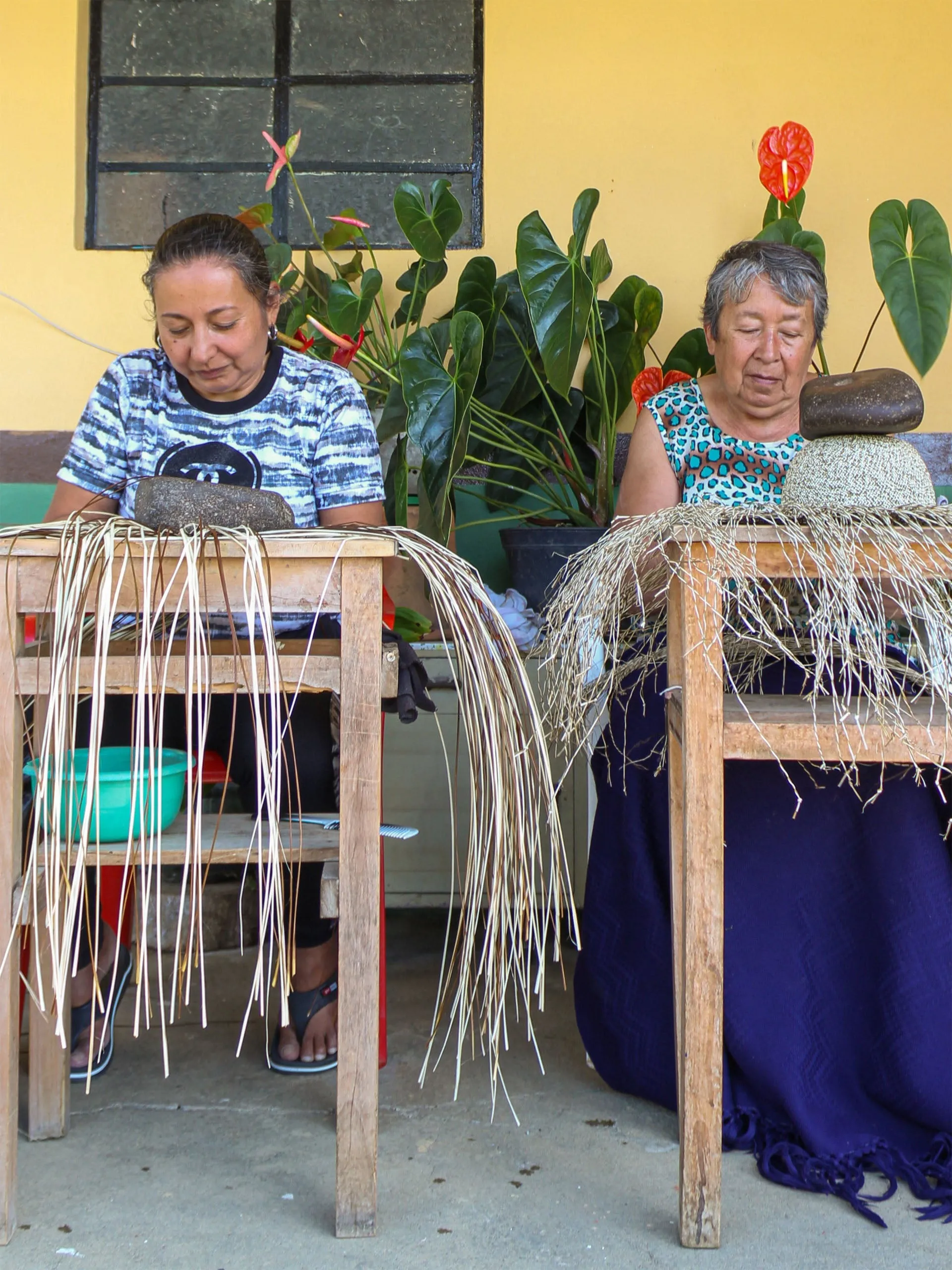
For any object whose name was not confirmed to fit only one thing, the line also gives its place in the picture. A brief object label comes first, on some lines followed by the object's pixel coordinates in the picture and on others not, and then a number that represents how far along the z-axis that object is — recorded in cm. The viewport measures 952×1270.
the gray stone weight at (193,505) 283
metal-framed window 410
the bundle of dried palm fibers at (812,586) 272
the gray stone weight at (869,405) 281
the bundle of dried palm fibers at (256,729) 270
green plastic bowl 283
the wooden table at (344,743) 274
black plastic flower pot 383
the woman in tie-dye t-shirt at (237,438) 319
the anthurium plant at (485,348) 360
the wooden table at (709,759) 274
